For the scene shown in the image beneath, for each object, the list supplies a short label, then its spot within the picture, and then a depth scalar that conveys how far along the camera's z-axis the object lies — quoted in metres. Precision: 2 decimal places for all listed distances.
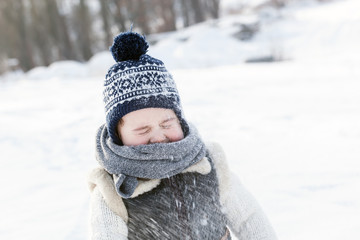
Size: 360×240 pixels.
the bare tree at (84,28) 16.31
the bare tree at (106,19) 15.62
